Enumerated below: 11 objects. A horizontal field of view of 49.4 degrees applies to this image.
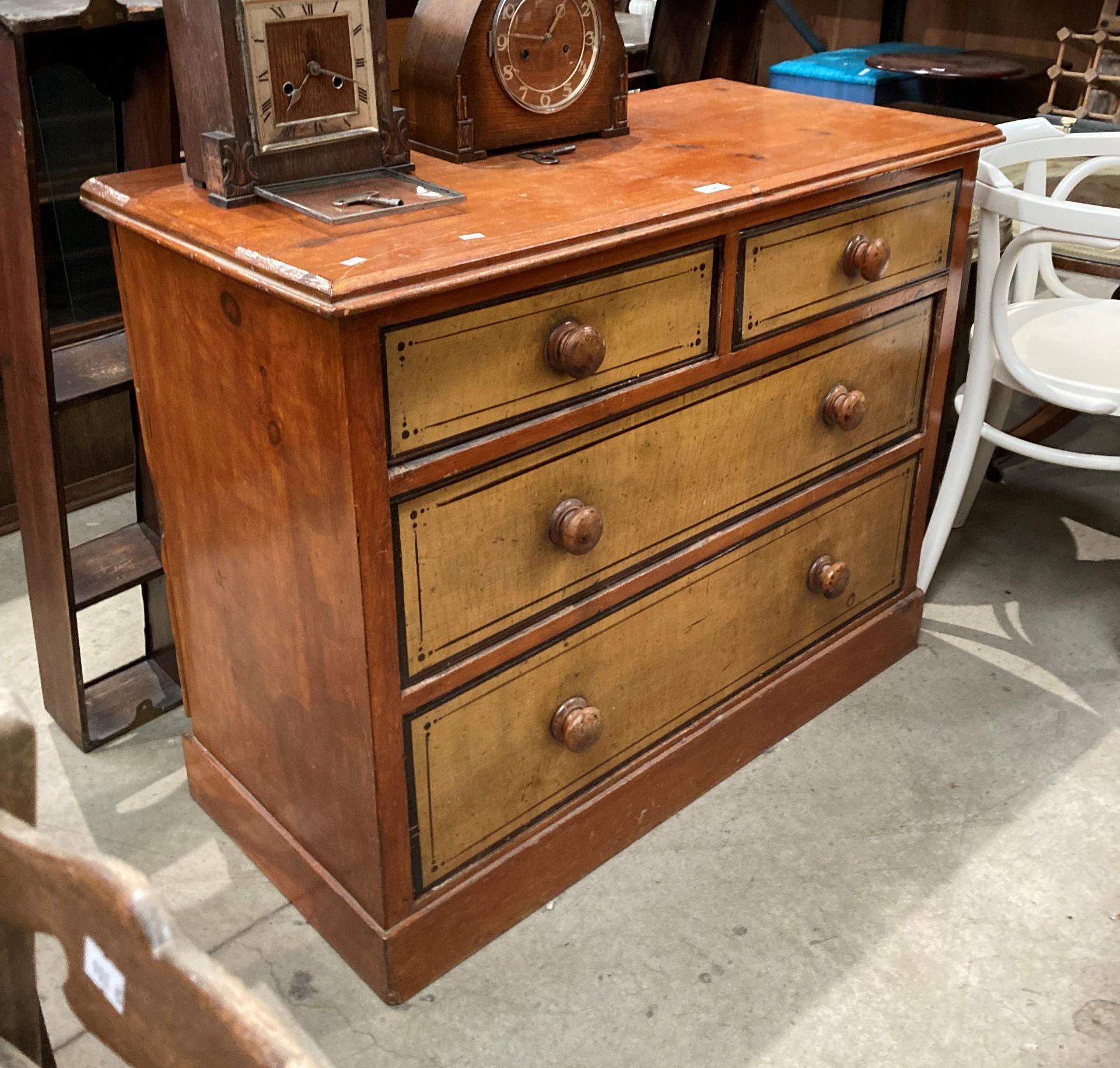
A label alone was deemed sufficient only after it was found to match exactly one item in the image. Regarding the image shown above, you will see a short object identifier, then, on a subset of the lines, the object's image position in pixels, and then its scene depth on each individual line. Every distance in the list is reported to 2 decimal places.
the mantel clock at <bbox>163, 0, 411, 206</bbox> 1.51
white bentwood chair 2.26
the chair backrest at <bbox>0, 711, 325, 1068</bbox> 0.69
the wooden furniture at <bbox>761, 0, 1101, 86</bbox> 4.99
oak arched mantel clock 1.74
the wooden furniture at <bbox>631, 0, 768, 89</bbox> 3.01
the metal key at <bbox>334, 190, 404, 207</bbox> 1.57
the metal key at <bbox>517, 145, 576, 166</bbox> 1.83
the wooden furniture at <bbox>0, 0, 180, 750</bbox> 1.85
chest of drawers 1.49
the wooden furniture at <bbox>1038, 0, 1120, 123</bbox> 4.54
